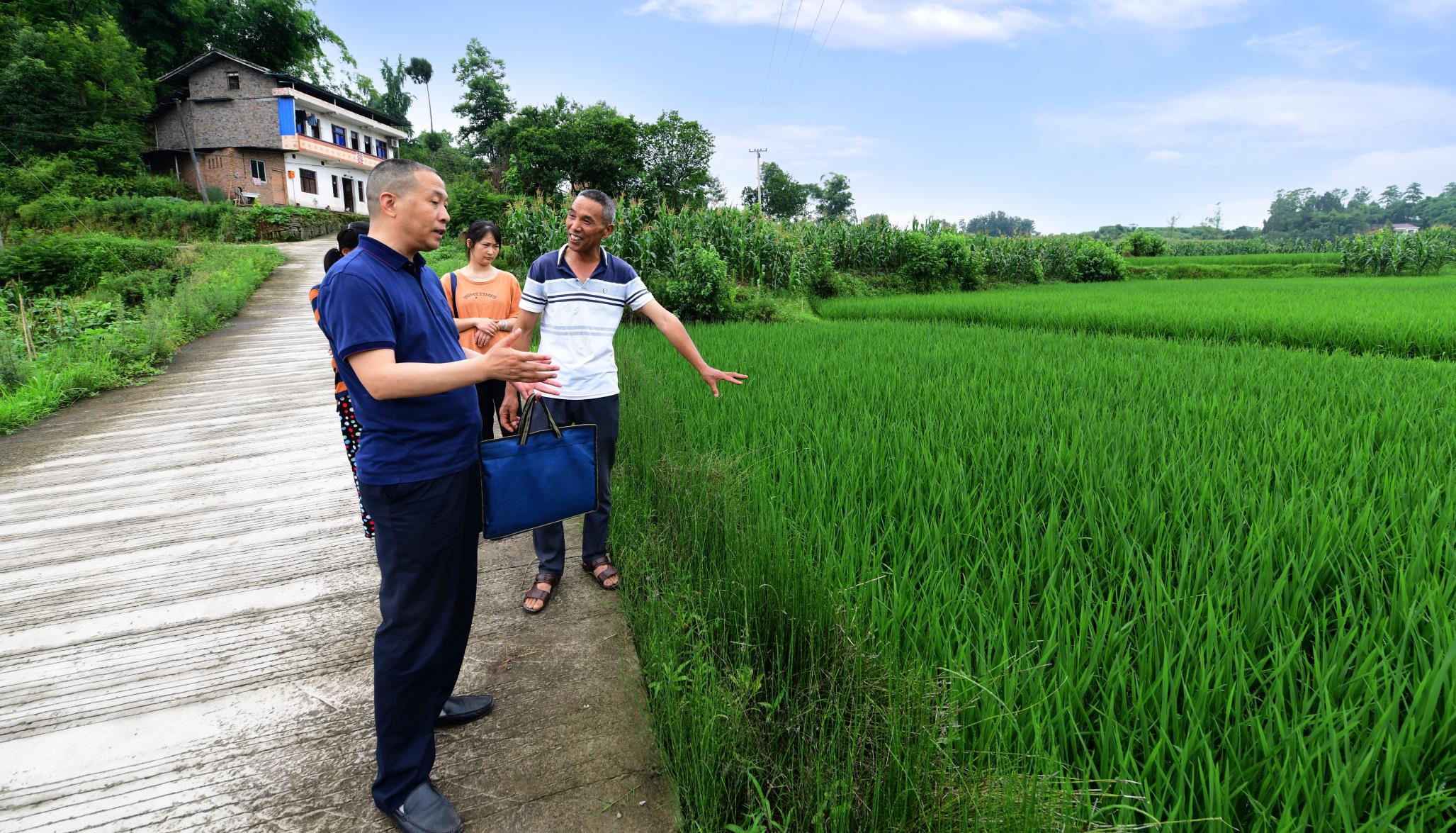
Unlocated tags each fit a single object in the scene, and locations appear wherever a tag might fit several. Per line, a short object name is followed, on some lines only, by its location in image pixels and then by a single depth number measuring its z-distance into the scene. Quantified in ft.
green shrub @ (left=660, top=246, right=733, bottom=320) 32.55
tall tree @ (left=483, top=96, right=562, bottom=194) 105.19
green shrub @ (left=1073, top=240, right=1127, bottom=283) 72.02
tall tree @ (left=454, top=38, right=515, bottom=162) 155.94
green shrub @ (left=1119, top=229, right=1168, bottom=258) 107.14
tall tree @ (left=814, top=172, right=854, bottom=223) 264.11
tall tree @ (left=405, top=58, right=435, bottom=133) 196.34
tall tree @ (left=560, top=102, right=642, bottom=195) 106.63
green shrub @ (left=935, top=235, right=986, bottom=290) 57.00
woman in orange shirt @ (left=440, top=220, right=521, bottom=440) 11.43
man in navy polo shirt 5.04
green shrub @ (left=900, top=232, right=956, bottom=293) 55.36
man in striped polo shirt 8.90
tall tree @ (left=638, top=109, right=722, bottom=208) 114.93
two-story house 109.29
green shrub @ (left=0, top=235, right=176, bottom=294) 47.93
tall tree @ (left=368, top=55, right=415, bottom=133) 191.72
